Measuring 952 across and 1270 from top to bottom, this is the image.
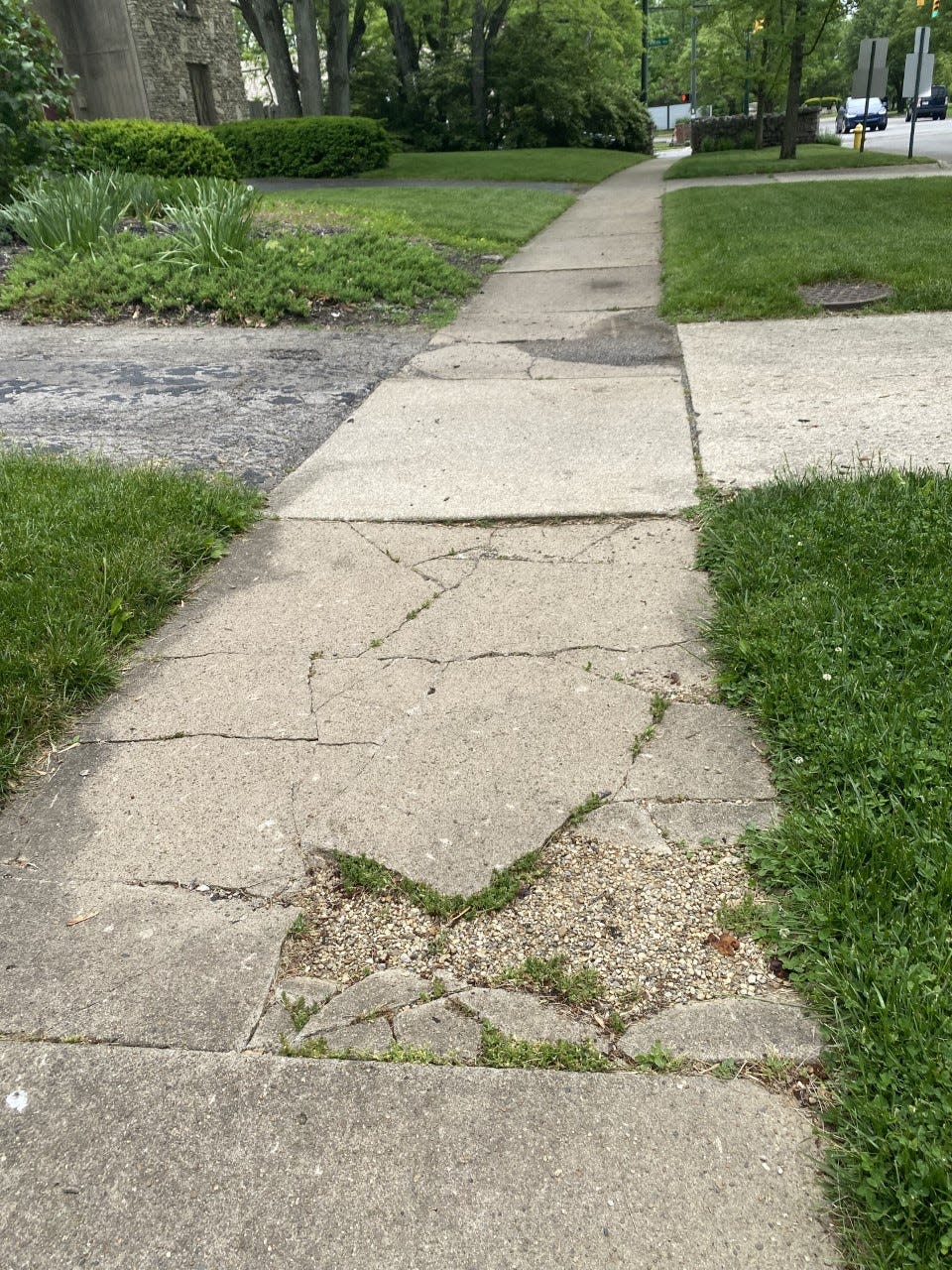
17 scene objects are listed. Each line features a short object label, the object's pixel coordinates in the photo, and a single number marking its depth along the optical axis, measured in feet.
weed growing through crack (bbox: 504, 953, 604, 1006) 6.68
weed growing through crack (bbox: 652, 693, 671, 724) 9.69
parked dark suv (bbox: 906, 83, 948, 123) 187.36
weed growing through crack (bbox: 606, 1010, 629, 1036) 6.40
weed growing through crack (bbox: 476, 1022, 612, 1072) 6.16
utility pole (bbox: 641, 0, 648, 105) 146.39
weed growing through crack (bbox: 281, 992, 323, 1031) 6.59
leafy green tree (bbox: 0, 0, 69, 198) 33.65
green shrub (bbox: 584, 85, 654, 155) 115.34
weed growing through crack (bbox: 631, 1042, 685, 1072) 6.11
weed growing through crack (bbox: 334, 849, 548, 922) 7.51
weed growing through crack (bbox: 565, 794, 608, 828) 8.37
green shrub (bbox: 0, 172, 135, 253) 31.14
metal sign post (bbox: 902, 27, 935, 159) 80.33
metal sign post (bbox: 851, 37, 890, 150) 72.43
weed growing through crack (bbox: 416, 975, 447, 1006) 6.75
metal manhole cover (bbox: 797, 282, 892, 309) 25.36
